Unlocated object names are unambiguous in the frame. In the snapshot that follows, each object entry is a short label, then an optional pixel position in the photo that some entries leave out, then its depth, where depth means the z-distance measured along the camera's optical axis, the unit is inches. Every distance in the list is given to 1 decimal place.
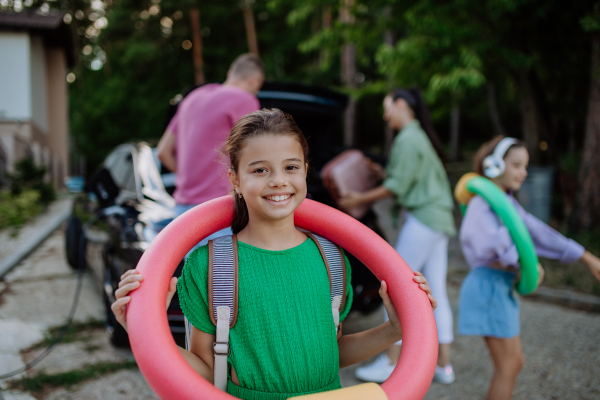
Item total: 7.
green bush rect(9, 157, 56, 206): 409.9
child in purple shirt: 99.0
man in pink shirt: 108.0
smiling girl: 58.1
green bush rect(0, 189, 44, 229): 327.9
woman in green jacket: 131.1
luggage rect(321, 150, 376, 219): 137.9
